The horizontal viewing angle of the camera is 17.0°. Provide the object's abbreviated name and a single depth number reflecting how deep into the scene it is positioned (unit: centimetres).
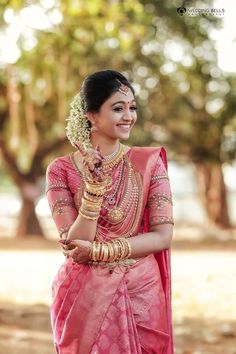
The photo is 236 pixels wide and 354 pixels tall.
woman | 311
